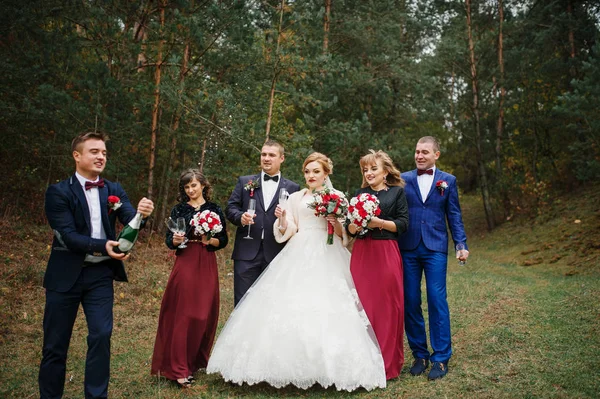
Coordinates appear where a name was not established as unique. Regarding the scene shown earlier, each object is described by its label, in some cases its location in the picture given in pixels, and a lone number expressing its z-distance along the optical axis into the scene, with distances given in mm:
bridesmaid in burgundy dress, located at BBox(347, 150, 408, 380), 5703
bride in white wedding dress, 5039
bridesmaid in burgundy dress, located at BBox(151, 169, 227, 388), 5523
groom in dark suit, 6262
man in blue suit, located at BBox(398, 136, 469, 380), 5887
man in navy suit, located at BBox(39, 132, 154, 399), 4387
